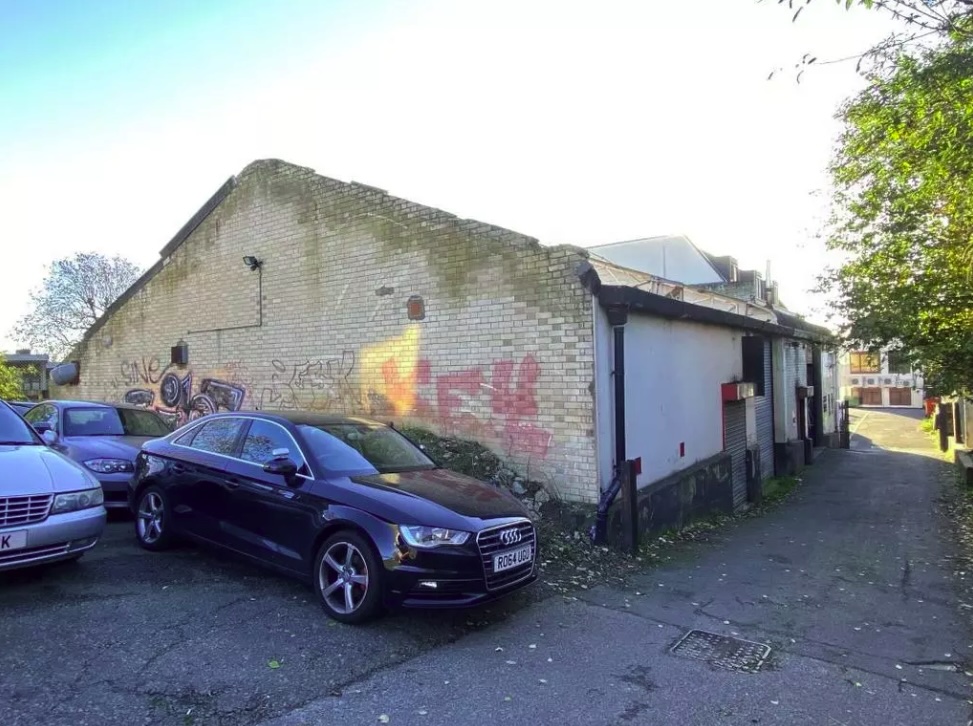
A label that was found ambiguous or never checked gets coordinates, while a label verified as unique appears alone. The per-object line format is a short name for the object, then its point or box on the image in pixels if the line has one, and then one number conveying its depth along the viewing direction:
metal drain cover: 4.48
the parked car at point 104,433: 7.51
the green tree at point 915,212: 6.17
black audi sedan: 4.46
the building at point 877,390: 73.50
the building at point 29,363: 29.47
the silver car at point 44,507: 4.56
